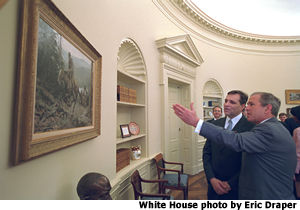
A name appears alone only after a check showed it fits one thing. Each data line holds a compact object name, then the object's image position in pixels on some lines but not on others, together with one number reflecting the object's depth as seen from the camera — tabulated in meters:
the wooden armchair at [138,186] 2.07
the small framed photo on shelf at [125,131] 2.70
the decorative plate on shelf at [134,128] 3.00
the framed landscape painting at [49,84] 0.84
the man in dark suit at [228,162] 1.81
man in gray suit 1.28
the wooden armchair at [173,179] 2.94
